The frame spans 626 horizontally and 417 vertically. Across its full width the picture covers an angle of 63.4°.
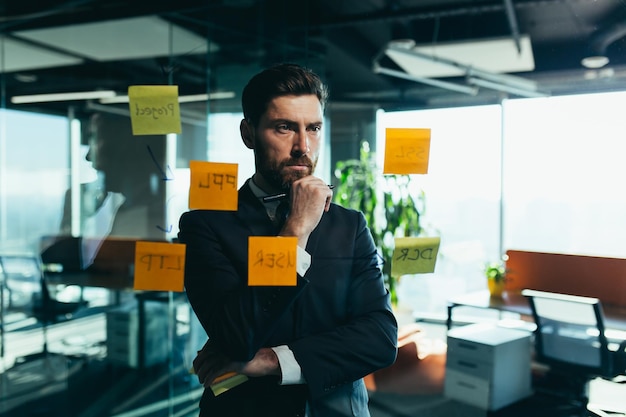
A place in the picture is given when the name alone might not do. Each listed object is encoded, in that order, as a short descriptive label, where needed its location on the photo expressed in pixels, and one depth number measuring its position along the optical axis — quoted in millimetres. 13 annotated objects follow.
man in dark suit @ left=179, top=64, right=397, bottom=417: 1023
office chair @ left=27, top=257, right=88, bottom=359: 3479
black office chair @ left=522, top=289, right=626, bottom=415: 2281
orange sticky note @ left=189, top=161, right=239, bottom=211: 1215
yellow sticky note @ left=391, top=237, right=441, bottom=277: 1420
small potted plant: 2416
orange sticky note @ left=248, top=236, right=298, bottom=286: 1017
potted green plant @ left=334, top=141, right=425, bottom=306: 2705
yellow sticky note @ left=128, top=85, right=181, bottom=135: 1439
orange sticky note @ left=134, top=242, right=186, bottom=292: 1355
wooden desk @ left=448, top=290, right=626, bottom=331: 2350
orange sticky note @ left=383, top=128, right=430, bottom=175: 1410
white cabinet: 2455
